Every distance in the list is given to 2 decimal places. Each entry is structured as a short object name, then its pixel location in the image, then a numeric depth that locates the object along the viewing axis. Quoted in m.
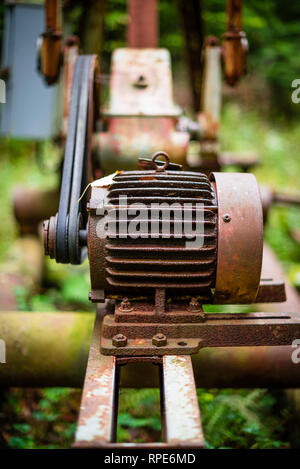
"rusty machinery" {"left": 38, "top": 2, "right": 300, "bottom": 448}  1.67
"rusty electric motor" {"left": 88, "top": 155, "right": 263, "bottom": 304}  1.69
